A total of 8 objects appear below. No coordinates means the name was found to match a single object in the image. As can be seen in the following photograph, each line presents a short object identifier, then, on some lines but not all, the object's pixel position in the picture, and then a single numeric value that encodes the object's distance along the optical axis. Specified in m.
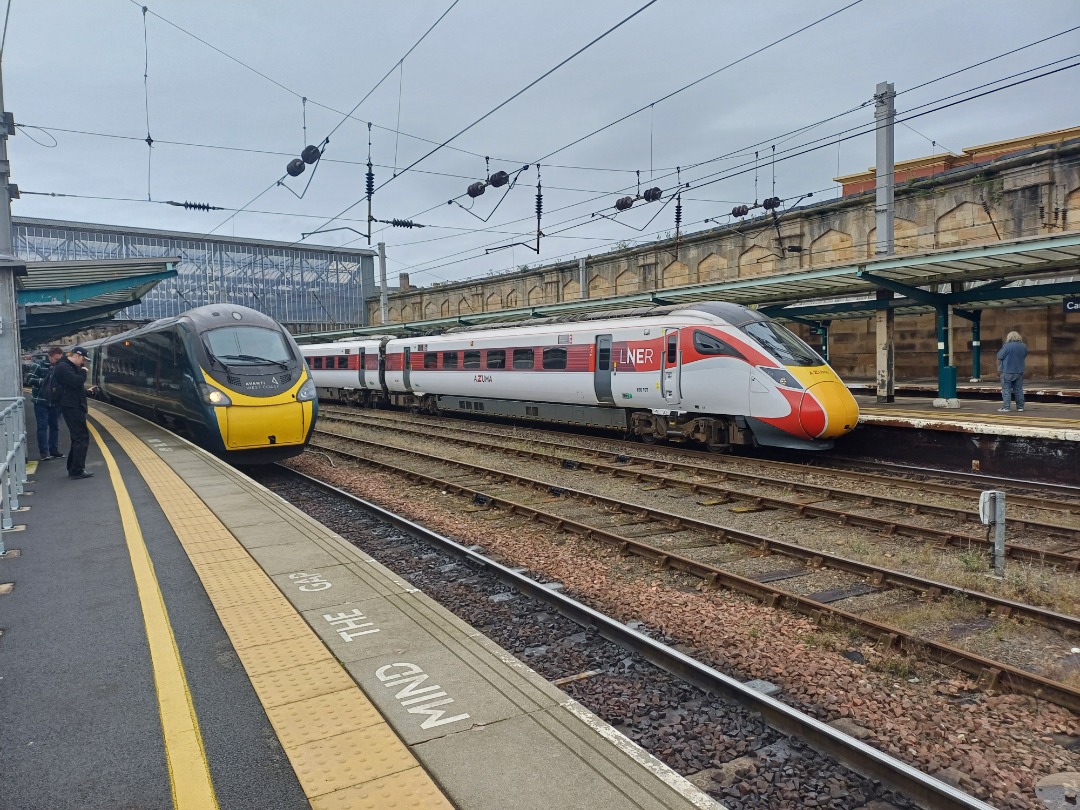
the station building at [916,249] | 20.08
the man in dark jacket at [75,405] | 9.83
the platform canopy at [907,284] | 12.75
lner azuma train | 12.47
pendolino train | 11.14
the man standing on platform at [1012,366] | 13.84
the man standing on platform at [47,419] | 11.25
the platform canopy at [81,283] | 14.22
